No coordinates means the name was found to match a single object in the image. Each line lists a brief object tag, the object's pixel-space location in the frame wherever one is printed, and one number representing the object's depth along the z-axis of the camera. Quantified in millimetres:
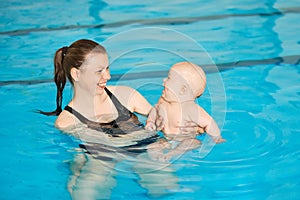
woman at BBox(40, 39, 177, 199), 4999
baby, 4917
